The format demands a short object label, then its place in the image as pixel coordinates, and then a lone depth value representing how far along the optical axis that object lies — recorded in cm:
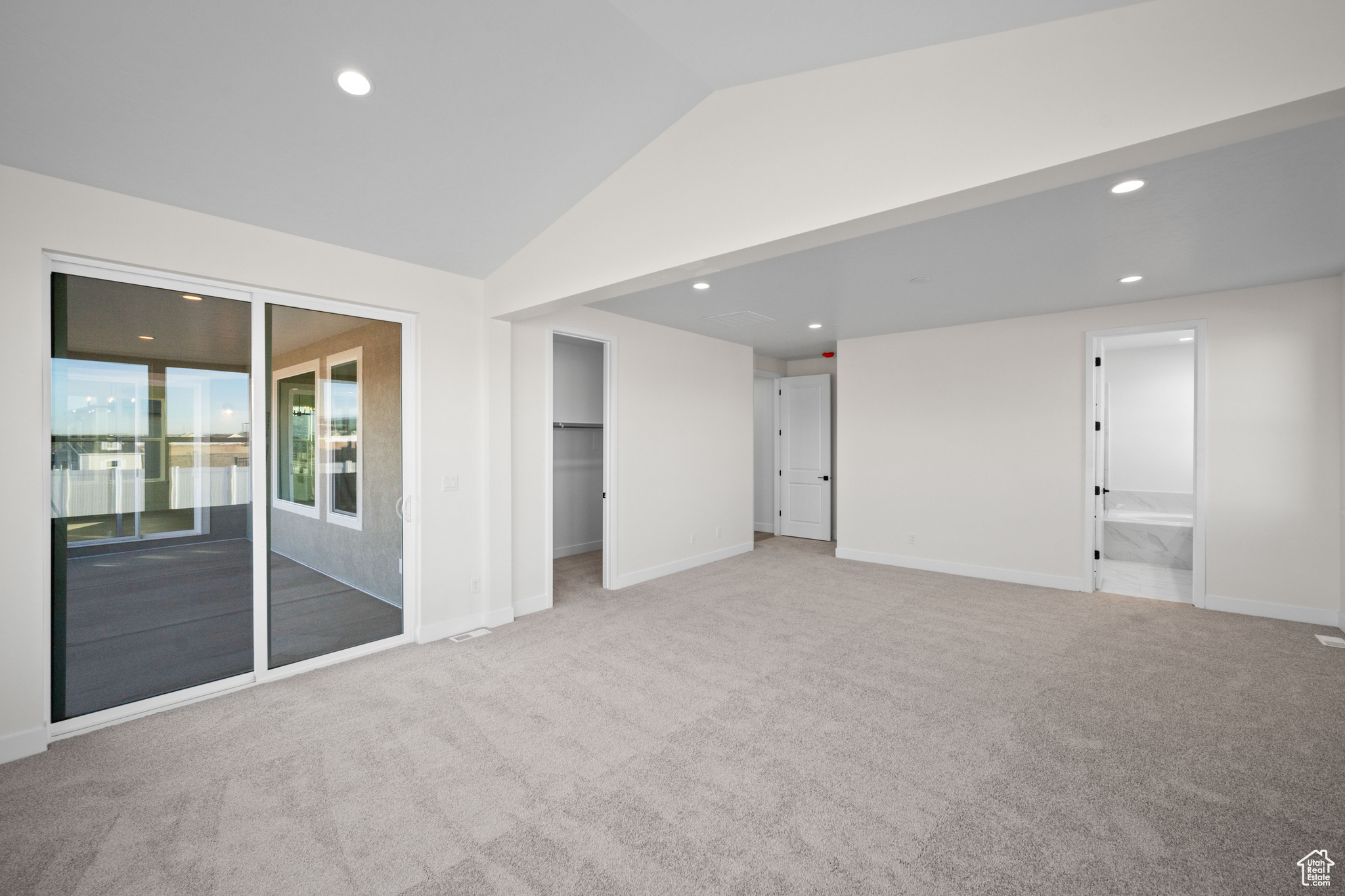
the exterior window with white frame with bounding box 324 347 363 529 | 363
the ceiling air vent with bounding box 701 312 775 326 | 545
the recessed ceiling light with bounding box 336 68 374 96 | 226
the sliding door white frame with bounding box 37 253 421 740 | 273
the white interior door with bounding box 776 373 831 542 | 794
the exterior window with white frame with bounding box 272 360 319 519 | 335
